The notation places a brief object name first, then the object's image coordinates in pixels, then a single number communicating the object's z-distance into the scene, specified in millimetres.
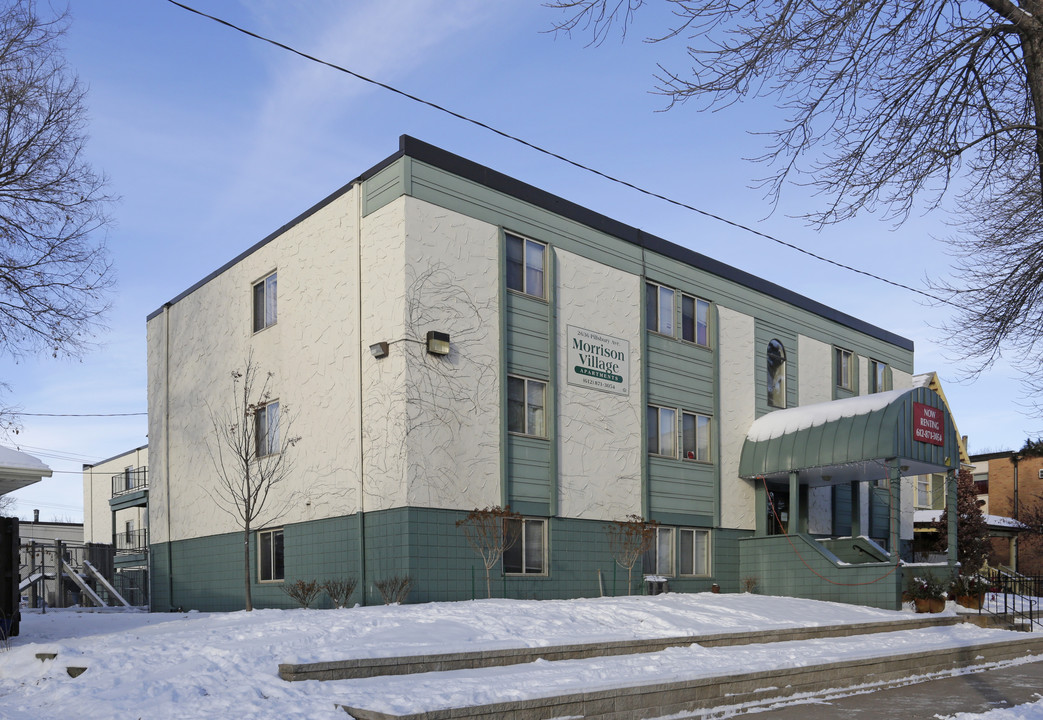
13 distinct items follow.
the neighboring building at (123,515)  35784
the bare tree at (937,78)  7316
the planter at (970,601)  21762
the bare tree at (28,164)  18312
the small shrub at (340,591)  17828
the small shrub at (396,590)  16969
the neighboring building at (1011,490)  52531
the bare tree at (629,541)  21188
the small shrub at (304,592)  17875
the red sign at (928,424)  22734
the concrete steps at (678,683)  9219
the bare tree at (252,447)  20891
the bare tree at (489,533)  18188
